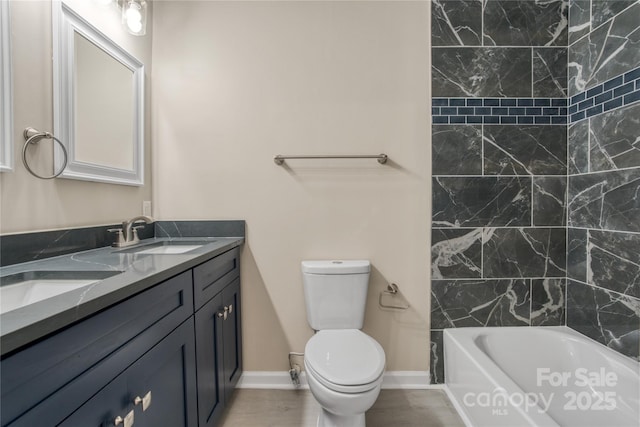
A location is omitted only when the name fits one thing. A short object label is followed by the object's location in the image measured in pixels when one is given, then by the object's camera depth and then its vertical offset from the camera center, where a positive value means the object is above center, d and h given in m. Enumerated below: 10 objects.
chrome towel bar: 1.74 +0.33
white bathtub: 1.21 -0.79
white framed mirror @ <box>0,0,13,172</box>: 1.00 +0.42
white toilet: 1.15 -0.62
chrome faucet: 1.45 -0.09
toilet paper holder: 1.81 -0.52
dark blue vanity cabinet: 0.55 -0.38
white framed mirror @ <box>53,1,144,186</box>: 1.22 +0.53
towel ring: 1.07 +0.28
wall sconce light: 1.50 +1.02
